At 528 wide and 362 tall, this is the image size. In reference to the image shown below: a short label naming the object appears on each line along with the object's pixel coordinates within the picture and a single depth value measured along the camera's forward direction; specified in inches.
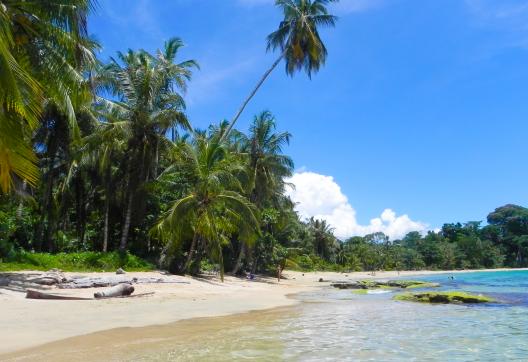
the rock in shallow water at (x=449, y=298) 683.4
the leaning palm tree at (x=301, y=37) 1077.1
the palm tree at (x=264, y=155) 1284.4
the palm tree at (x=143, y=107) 936.9
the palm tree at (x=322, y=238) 2576.3
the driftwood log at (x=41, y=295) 473.4
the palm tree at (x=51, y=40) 372.8
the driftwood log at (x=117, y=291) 521.3
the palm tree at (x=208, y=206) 837.8
